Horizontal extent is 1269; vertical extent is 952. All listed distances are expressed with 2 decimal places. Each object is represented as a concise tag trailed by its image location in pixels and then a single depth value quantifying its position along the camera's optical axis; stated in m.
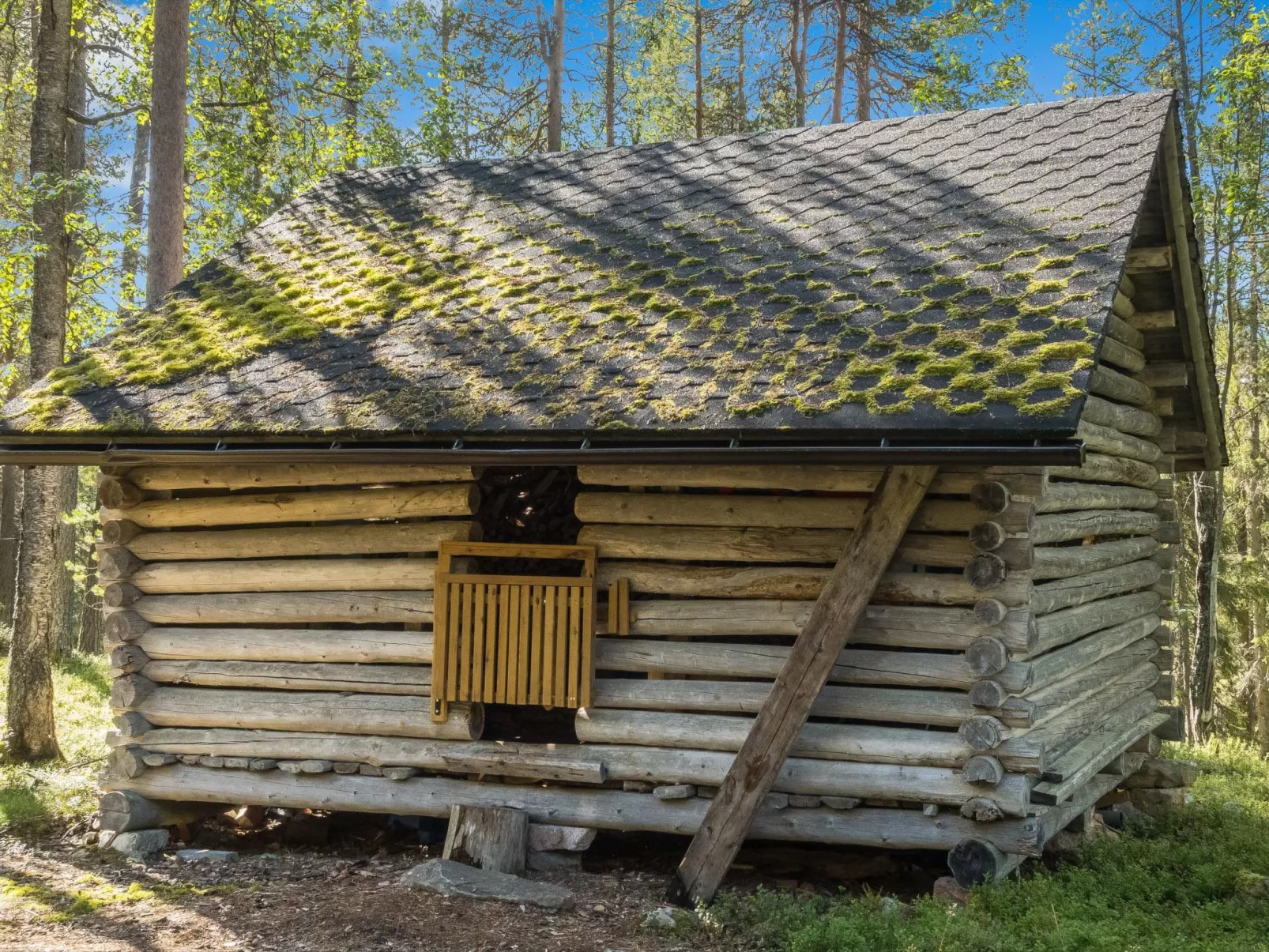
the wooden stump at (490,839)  7.62
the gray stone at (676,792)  7.46
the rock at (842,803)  7.18
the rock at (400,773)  8.11
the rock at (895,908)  6.40
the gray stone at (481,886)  6.96
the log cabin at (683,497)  6.78
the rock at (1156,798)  10.19
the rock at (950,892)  6.69
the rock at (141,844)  8.41
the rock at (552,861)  7.80
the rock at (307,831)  8.80
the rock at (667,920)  6.55
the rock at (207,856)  8.18
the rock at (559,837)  7.73
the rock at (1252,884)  7.21
